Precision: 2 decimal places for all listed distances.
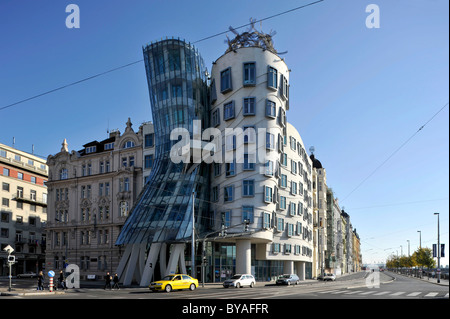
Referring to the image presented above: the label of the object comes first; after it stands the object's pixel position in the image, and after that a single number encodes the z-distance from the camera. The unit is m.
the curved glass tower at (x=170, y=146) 54.47
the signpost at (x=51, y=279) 38.49
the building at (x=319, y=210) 100.12
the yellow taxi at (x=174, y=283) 39.78
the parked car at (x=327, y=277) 74.38
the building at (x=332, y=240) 123.69
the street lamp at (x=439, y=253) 70.60
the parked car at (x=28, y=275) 84.38
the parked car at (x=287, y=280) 55.03
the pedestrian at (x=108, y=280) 46.41
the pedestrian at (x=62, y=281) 45.39
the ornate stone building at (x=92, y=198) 70.56
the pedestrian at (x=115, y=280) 46.22
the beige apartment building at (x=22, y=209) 89.12
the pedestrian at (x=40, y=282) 39.88
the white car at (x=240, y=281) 46.75
